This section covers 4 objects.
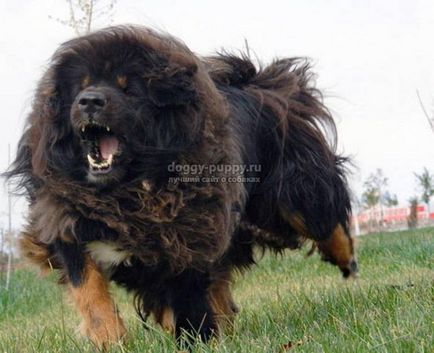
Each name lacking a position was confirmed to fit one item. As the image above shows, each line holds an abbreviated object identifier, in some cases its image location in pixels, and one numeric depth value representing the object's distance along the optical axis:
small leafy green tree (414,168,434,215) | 33.00
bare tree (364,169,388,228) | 32.53
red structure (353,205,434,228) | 30.67
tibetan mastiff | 4.16
